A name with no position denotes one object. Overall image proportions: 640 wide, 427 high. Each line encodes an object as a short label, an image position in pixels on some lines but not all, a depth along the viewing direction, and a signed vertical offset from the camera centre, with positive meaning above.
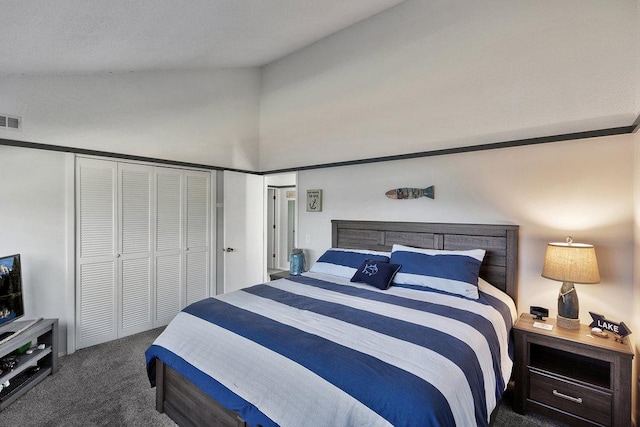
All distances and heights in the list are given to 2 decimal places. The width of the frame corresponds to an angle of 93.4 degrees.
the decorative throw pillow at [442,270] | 2.43 -0.50
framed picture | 4.08 +0.14
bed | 1.25 -0.72
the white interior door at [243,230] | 4.28 -0.30
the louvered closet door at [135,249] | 3.42 -0.46
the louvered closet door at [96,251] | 3.11 -0.45
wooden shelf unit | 2.26 -1.24
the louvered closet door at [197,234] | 4.01 -0.33
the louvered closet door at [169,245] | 3.73 -0.44
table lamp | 2.07 -0.41
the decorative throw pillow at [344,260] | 3.09 -0.53
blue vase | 4.09 -0.71
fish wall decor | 3.08 +0.19
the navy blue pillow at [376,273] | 2.67 -0.57
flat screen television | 2.42 -0.67
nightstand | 1.88 -1.13
